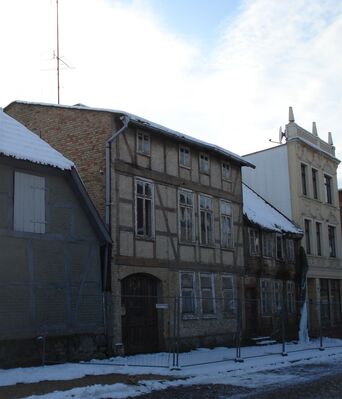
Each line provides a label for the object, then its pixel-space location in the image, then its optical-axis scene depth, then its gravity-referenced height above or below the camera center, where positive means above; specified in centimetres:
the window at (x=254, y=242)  2450 +238
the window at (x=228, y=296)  2208 +14
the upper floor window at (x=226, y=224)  2256 +290
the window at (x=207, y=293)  2092 +25
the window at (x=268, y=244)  2555 +236
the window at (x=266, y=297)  2470 +7
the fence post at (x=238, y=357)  1601 -157
